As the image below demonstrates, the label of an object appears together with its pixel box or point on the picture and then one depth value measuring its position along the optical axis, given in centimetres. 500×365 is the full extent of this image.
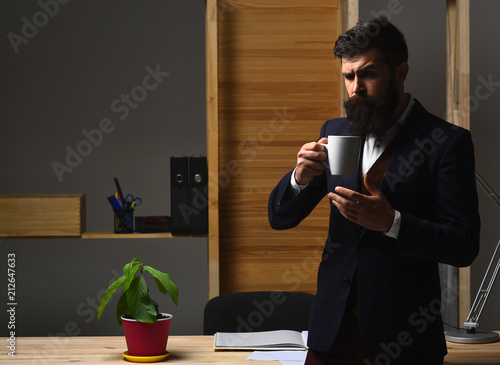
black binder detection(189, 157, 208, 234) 307
